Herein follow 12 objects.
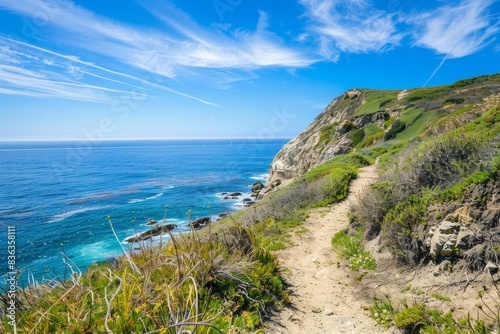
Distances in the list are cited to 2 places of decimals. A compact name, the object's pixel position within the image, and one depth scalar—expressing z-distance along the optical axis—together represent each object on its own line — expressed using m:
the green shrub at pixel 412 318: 4.20
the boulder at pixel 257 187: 47.12
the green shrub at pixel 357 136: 37.31
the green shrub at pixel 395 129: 32.94
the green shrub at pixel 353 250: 6.64
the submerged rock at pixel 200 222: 26.70
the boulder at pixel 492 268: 4.41
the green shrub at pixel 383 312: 4.62
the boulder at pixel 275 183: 39.59
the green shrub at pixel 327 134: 43.77
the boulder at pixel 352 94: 65.69
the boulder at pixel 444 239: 5.06
